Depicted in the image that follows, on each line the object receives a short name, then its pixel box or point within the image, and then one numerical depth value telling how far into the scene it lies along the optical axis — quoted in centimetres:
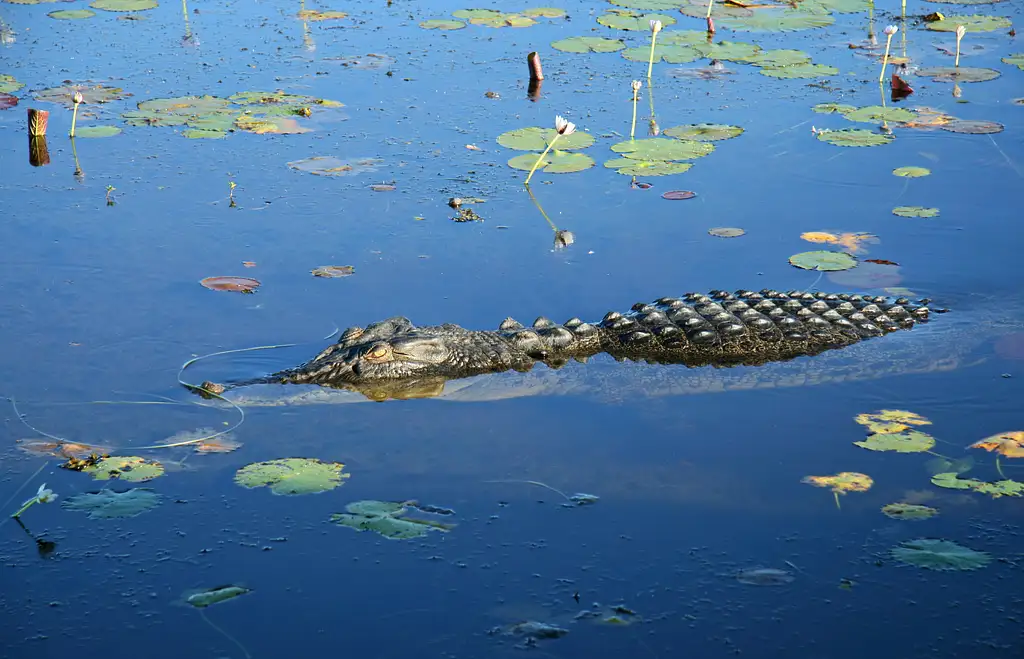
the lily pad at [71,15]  1291
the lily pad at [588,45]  1166
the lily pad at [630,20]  1234
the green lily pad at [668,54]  1126
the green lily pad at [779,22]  1233
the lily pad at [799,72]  1077
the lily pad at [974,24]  1233
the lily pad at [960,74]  1072
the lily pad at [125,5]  1310
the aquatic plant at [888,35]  1020
